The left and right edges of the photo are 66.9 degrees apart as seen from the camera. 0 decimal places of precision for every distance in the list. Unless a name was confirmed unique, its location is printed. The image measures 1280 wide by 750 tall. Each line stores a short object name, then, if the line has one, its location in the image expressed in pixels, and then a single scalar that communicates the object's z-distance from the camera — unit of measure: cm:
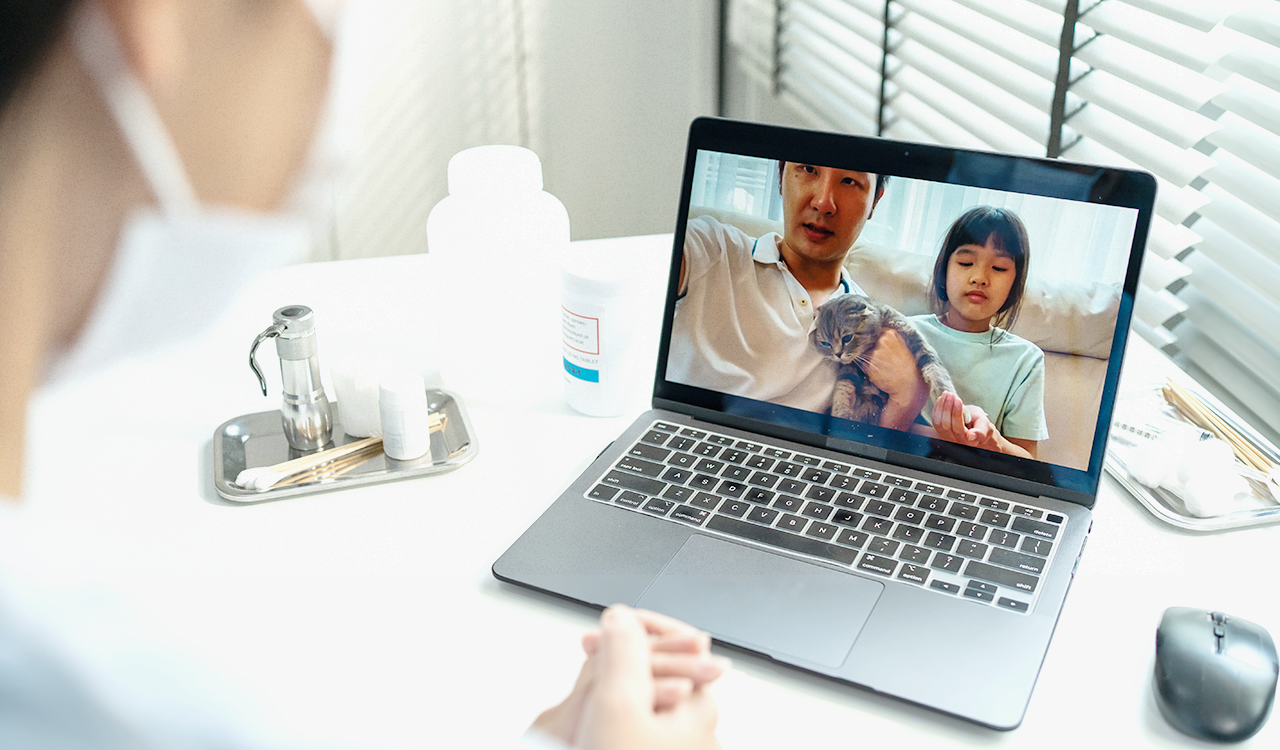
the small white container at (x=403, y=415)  77
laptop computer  59
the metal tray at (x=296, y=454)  74
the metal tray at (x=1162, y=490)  69
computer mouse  51
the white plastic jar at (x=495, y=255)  83
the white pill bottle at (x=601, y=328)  81
